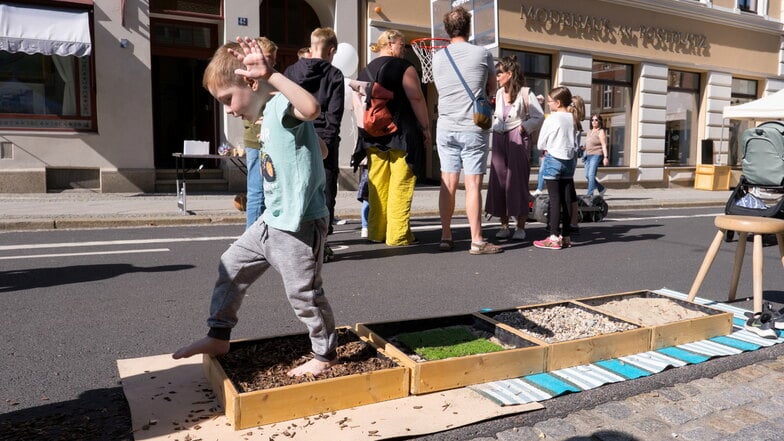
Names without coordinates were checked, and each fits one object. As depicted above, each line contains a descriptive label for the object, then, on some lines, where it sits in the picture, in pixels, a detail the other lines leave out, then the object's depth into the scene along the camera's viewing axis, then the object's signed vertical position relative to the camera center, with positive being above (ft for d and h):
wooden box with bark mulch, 9.36 -3.41
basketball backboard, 42.01 +8.74
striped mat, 10.73 -3.75
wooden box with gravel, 11.93 -3.39
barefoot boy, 9.97 -0.92
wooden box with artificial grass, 10.68 -3.41
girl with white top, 25.88 -0.12
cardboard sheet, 9.19 -3.78
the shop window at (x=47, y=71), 41.24 +5.46
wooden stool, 15.09 -1.76
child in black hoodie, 20.72 +2.36
